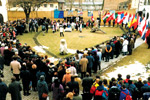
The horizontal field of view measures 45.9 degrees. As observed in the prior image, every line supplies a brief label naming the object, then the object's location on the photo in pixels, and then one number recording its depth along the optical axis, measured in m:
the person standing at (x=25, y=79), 8.09
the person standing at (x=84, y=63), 9.68
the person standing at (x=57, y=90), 6.80
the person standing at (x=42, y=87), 6.97
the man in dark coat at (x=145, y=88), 7.01
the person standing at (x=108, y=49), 12.70
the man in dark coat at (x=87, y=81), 7.64
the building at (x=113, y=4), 47.82
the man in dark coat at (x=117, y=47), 13.82
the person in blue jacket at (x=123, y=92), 6.43
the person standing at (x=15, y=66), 8.84
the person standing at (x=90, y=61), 10.13
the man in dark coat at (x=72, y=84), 6.85
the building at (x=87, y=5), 64.45
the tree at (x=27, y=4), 27.34
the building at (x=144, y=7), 24.69
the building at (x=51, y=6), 49.94
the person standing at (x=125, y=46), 14.24
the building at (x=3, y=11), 33.44
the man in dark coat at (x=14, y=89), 6.90
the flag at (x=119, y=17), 25.14
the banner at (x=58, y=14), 34.01
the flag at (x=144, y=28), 16.30
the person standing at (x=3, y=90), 6.77
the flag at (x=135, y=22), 20.84
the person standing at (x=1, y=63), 10.30
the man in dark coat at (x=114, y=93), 6.35
